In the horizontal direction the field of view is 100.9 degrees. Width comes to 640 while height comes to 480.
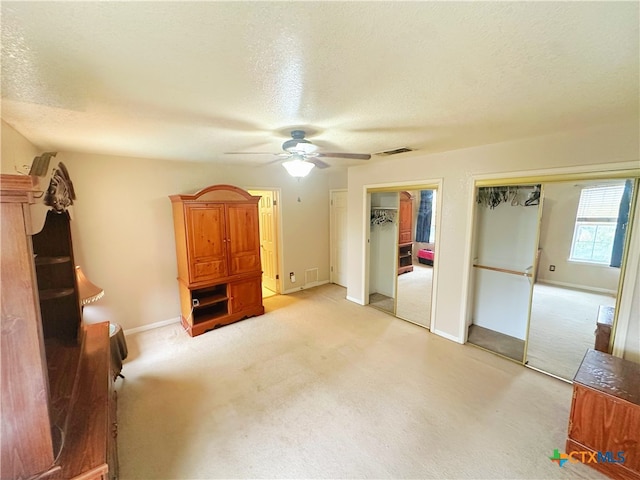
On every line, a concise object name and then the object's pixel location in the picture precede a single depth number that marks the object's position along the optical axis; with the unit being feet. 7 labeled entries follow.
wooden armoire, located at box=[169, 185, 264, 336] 11.14
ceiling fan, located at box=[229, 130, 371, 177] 7.18
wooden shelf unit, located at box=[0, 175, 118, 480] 2.86
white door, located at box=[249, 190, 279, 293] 15.97
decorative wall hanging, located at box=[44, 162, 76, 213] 4.42
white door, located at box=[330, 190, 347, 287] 17.12
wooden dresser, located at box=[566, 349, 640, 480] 5.39
